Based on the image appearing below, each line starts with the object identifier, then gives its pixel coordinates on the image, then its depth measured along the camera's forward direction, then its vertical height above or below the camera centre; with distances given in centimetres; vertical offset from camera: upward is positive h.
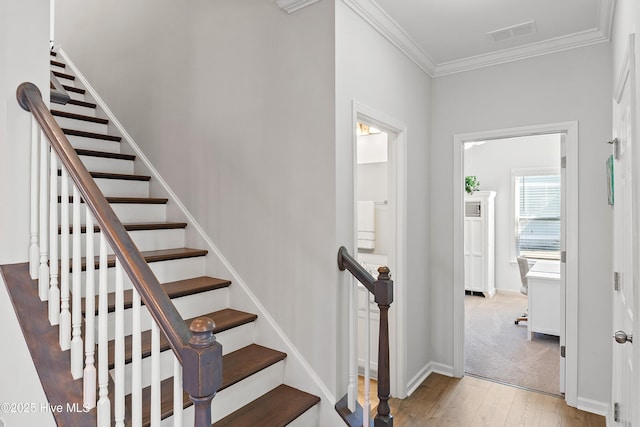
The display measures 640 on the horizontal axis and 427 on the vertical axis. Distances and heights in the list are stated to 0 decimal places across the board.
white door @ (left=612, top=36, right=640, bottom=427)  151 -18
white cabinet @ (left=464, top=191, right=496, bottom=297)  640 -55
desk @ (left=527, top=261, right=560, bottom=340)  423 -107
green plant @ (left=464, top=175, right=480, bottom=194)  655 +45
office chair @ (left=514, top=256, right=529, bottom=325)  520 -85
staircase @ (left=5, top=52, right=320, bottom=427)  201 -57
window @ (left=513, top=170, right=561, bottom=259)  627 -6
